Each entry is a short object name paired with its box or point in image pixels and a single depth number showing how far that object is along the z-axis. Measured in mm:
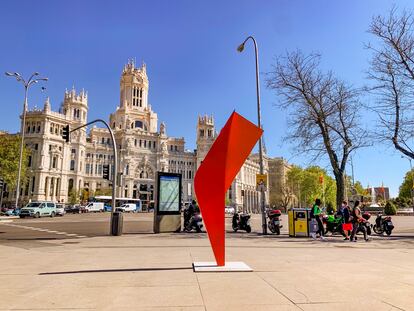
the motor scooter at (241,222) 19656
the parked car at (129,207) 69775
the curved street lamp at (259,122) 18241
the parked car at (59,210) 48012
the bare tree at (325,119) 20812
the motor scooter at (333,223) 17688
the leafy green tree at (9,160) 48094
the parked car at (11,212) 43309
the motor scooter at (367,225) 16961
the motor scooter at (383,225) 18391
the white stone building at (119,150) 92000
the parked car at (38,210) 40562
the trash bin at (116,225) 16422
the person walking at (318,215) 15910
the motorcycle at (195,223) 19141
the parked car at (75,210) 63556
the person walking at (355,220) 14766
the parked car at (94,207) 64925
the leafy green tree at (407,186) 93812
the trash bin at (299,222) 16844
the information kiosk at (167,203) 17922
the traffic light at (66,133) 23041
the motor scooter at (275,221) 18078
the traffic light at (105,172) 20867
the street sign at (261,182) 18172
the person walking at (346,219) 15672
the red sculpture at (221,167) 7673
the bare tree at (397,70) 18062
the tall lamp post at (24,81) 39219
